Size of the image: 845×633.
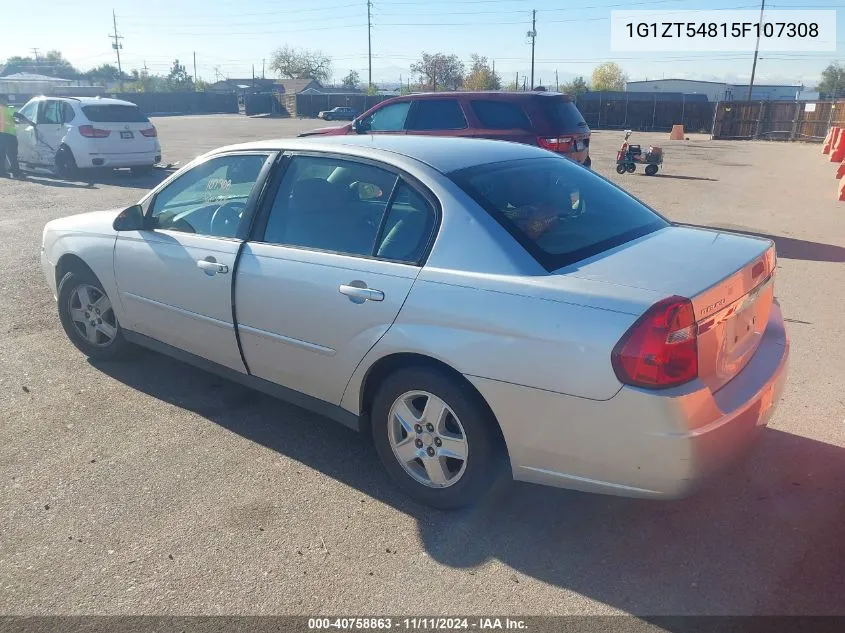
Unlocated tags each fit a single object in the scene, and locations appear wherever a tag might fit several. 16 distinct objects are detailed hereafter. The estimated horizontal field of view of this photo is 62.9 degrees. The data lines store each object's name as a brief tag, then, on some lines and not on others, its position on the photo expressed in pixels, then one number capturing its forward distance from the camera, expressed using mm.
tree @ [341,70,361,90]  103031
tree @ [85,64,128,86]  91312
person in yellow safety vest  15328
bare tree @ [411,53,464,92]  86750
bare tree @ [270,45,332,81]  105750
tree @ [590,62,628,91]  96625
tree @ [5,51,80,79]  101000
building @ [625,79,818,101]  86812
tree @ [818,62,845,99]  91625
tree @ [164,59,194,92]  86025
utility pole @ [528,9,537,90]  79419
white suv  14125
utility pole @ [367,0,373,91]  82688
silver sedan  2631
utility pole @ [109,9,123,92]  107625
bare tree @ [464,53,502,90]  71812
